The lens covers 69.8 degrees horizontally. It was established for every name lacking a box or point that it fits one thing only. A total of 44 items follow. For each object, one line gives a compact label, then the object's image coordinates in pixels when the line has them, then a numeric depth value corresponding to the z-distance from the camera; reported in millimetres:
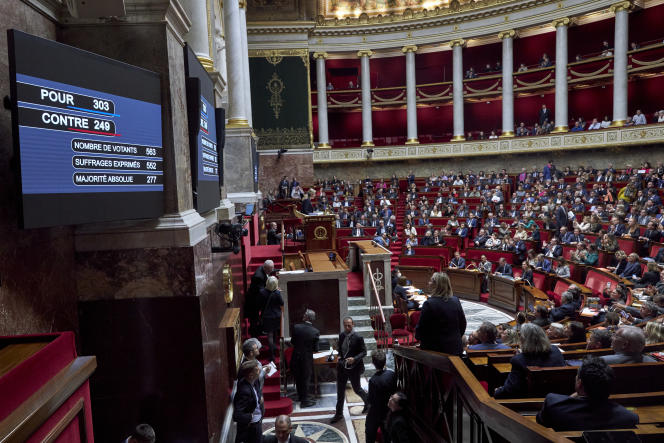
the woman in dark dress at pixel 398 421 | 4414
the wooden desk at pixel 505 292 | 12203
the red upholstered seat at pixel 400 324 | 9875
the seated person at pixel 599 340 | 4996
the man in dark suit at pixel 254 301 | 8016
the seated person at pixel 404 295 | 10602
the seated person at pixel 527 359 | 3486
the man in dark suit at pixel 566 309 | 8430
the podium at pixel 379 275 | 10445
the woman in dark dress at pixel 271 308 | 7645
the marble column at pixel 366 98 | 27656
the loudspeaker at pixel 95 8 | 3341
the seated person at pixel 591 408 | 2656
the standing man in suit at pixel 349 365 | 6793
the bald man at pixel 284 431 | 4504
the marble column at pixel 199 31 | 5449
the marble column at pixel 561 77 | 23188
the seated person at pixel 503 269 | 13432
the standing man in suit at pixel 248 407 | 4867
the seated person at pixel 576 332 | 6227
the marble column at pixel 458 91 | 26319
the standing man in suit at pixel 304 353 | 7262
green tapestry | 25625
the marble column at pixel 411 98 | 27266
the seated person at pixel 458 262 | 14812
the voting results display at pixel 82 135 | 2533
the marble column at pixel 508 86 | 24922
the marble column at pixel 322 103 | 27688
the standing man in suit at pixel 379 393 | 5277
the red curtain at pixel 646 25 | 22938
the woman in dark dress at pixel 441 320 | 4398
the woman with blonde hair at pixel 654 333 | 5063
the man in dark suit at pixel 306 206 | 15203
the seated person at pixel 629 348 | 3893
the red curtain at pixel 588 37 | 25188
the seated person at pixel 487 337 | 4711
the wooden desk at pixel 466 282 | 14094
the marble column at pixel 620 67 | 21469
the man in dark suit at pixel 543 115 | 25094
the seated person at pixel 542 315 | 7438
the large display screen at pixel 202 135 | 4184
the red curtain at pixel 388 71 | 31250
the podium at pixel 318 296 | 9227
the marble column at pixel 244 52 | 14984
